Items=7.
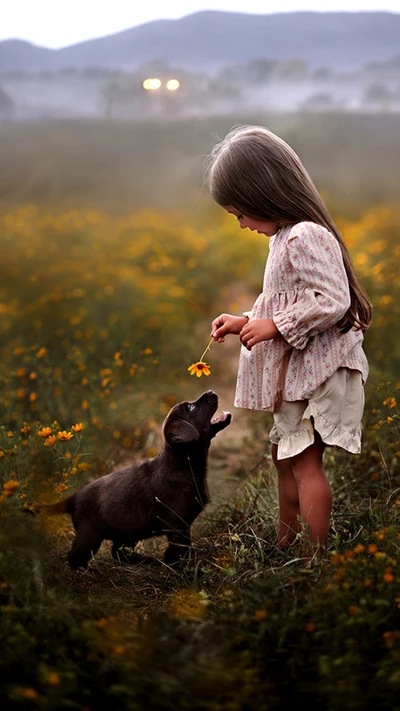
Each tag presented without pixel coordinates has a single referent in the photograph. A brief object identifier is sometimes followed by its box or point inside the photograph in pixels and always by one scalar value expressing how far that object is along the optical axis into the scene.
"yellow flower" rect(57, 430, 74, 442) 2.81
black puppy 2.88
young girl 2.64
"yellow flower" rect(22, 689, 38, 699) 1.67
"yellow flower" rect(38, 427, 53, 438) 2.79
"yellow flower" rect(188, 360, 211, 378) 2.78
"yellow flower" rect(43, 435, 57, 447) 2.80
